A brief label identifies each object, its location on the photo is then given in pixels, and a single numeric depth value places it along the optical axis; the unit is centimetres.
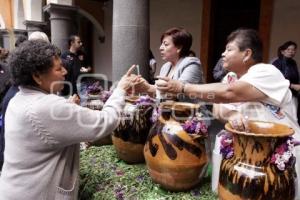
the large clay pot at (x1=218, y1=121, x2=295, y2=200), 137
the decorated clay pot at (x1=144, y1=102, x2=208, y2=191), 176
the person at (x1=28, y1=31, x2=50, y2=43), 334
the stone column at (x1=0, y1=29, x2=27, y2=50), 1268
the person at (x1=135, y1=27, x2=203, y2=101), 234
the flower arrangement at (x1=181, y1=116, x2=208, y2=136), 179
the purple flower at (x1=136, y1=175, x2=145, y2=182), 210
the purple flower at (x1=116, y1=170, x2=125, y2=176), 222
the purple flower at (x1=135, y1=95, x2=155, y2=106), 227
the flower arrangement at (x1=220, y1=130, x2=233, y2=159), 153
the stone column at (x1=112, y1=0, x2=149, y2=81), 341
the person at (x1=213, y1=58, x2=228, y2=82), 424
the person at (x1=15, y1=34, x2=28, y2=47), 379
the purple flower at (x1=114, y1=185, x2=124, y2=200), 198
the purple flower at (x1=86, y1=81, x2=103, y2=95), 303
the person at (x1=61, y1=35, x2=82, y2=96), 451
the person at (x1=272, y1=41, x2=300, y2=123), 475
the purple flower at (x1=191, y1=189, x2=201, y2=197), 188
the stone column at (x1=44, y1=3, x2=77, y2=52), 683
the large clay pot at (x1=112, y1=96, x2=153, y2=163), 225
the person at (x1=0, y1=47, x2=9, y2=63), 471
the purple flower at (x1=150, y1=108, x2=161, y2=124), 198
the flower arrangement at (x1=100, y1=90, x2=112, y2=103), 277
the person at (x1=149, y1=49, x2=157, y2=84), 605
